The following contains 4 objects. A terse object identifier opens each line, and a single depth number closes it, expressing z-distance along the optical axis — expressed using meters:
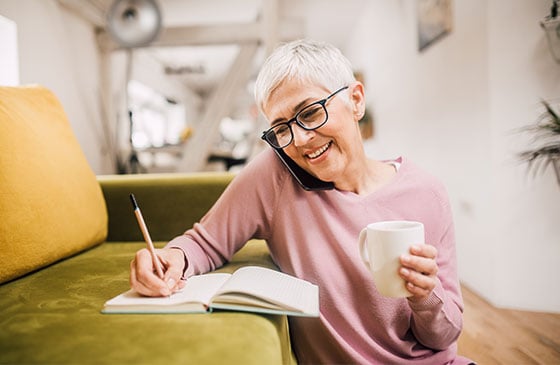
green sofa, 0.54
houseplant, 1.85
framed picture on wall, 2.64
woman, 0.86
